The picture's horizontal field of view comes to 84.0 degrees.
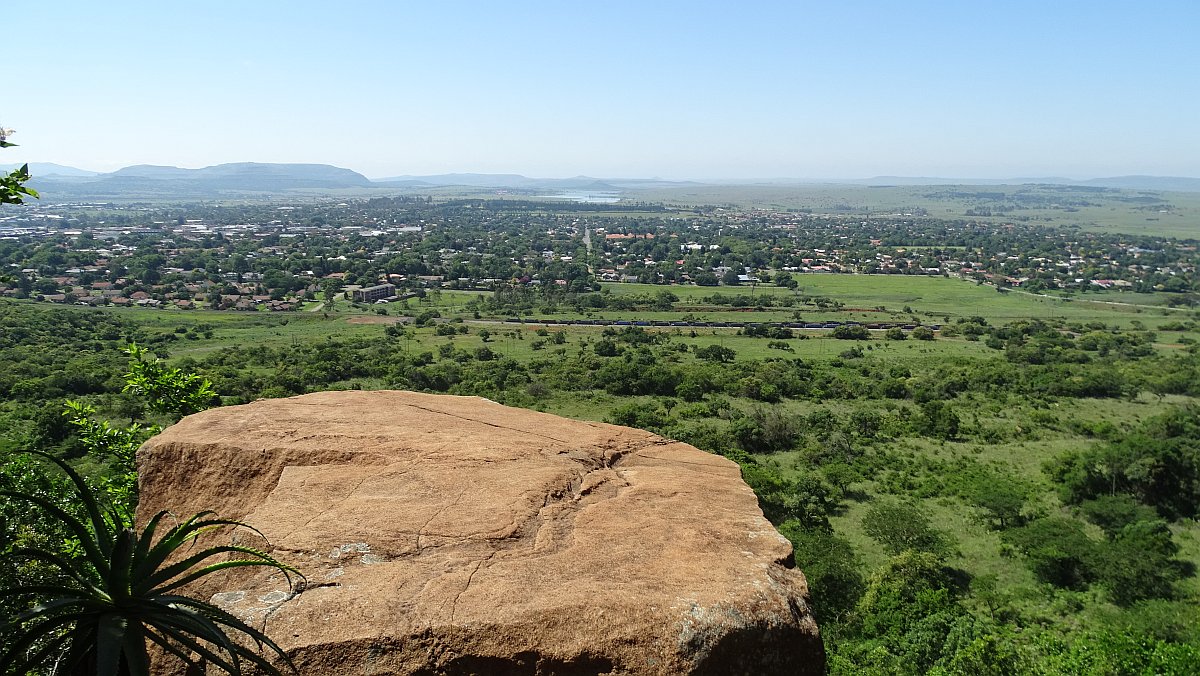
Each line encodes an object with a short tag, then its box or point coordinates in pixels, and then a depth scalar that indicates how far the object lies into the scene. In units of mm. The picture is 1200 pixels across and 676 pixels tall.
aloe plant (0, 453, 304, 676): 4086
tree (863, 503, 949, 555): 25891
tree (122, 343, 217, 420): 10555
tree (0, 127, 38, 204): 6492
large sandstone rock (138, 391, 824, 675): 4891
